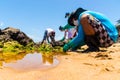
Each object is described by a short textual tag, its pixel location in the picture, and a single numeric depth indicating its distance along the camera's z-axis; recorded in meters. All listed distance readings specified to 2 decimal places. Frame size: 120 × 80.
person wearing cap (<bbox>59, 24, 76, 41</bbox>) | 3.55
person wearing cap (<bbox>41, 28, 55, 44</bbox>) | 4.69
